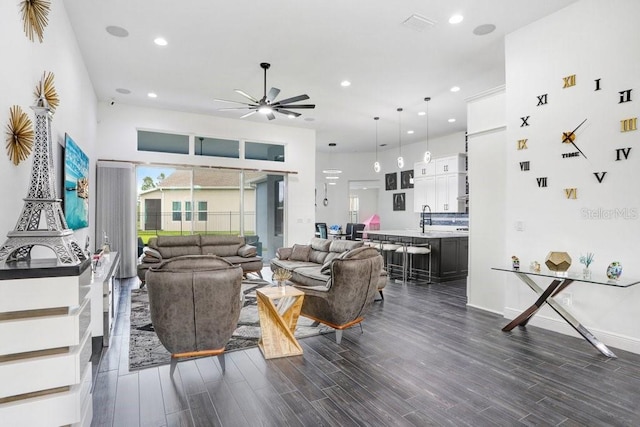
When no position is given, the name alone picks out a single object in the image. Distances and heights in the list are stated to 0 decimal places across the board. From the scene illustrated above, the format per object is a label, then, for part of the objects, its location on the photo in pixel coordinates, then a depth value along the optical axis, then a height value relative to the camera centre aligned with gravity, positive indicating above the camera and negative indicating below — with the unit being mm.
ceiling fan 5066 +1696
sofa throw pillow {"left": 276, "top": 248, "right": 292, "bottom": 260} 6516 -739
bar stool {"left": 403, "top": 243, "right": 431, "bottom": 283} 6512 -881
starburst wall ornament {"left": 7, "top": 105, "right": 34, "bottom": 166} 2232 +547
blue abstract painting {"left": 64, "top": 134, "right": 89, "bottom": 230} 3877 +381
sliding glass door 7609 +277
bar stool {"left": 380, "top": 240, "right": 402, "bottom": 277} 6849 -817
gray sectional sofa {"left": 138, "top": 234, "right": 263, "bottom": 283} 6517 -653
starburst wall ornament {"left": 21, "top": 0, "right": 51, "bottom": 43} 2441 +1523
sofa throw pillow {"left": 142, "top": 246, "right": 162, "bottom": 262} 6039 -692
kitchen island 6633 -777
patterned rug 3180 -1330
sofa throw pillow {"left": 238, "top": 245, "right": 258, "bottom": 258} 6789 -745
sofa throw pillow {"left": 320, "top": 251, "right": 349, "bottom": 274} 4288 -697
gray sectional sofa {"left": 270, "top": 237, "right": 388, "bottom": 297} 5043 -817
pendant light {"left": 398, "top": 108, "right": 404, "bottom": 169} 7699 +2309
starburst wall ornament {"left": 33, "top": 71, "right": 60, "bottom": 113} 2846 +1121
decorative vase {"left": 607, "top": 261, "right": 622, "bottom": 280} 3184 -538
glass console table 3180 -830
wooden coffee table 3232 -1057
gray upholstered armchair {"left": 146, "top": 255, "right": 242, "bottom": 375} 2645 -693
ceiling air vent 3982 +2294
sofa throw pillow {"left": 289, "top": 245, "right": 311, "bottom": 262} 6380 -726
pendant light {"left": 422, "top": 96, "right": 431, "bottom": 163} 6930 +1191
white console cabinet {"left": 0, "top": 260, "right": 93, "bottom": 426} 1600 -627
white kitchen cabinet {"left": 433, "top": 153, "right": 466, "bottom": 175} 8789 +1323
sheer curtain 6824 +104
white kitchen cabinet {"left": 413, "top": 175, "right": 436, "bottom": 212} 9509 +619
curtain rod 7112 +1116
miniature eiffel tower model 1796 -10
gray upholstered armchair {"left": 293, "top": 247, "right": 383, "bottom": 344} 3391 -792
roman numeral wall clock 3365 +880
